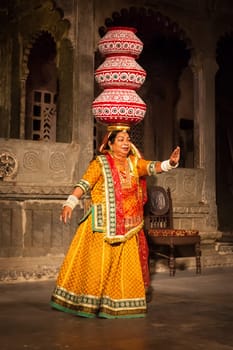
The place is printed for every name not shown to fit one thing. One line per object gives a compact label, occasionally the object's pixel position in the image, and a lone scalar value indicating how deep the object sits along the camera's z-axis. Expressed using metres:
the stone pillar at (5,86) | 16.47
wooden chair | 13.18
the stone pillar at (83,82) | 13.32
